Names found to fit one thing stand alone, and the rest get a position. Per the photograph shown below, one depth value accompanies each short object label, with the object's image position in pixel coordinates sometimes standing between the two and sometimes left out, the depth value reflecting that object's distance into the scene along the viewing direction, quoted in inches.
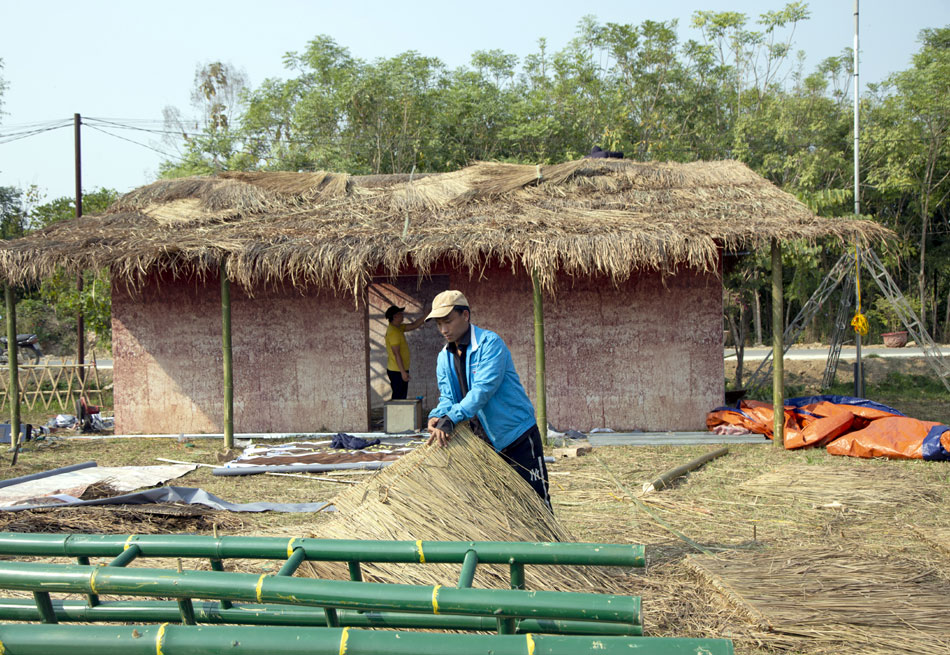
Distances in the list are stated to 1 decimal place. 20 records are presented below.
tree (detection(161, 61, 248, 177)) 935.7
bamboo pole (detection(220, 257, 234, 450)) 348.2
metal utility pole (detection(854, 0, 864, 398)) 446.3
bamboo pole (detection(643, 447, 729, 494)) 256.1
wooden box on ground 386.3
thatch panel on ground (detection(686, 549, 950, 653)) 127.2
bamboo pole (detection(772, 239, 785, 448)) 332.2
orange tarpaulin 301.9
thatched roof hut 360.2
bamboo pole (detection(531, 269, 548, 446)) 340.7
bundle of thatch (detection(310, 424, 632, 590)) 115.5
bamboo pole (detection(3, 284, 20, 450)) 370.6
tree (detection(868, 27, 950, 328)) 761.0
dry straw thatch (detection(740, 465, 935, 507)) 240.5
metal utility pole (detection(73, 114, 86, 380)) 560.5
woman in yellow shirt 397.7
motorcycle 676.7
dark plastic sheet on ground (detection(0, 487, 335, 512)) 238.2
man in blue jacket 140.2
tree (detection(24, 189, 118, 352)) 558.9
